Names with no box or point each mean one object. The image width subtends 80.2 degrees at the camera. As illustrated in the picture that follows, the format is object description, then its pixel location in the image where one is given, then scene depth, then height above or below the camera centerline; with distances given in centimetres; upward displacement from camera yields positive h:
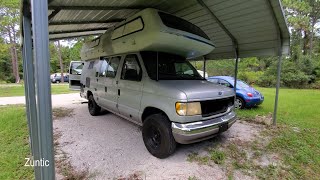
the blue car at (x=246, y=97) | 834 -88
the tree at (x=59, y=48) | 2331 +323
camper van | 329 -19
